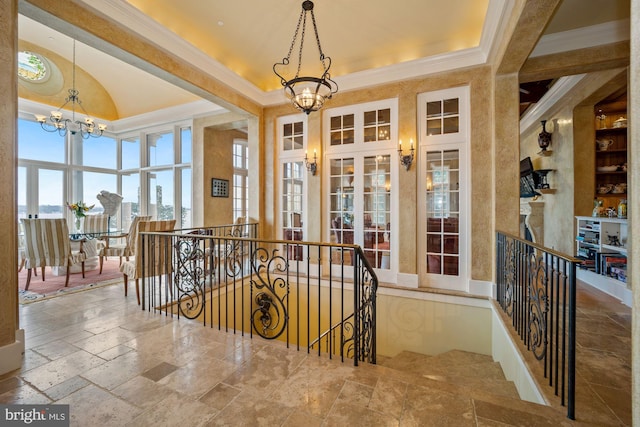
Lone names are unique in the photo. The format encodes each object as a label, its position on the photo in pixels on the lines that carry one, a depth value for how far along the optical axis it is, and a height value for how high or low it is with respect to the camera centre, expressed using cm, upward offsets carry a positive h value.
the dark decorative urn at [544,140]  583 +152
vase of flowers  537 +5
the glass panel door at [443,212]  429 -2
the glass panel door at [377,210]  470 +2
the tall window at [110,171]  631 +103
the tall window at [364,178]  468 +59
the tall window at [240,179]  734 +91
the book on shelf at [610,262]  388 -75
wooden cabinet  469 +104
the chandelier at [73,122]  579 +214
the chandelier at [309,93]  286 +128
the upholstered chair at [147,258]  359 -65
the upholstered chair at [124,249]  497 -70
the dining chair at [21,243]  543 -64
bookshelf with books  379 -65
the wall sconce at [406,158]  439 +87
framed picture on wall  642 +58
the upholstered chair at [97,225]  590 -30
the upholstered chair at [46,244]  410 -49
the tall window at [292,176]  541 +72
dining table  502 -77
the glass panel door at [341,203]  498 +15
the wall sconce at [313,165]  512 +88
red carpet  393 -119
